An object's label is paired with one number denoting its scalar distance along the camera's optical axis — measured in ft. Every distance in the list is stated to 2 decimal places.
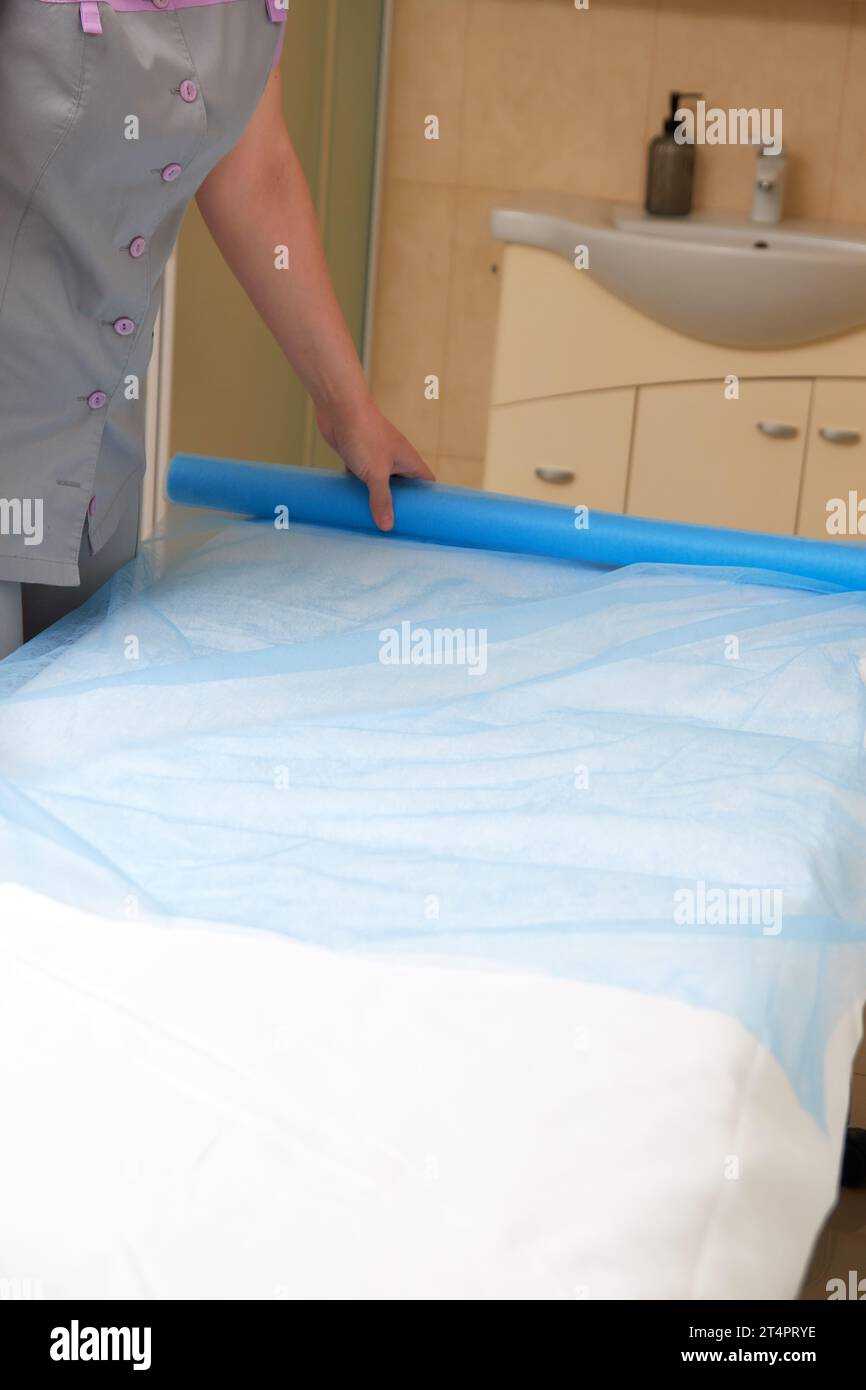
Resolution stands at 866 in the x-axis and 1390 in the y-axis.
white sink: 8.06
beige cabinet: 8.57
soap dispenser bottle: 9.34
